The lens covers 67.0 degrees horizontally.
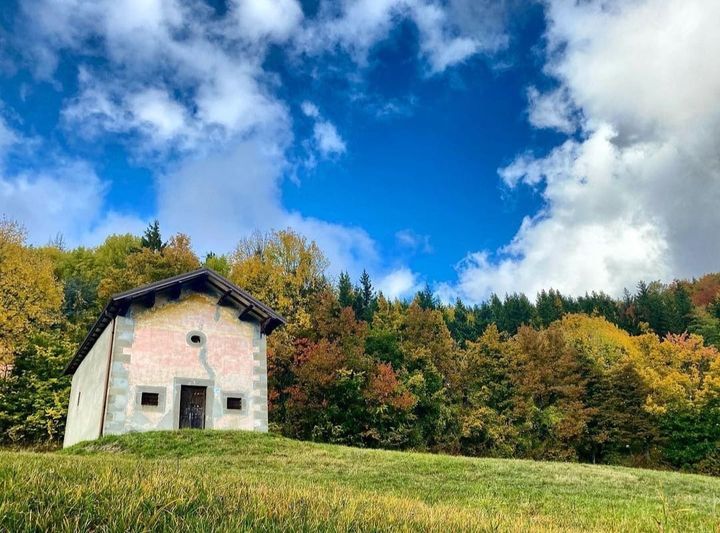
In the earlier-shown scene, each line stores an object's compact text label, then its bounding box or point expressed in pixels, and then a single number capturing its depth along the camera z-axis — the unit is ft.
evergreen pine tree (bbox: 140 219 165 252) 168.66
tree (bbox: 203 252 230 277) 181.10
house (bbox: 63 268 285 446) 73.20
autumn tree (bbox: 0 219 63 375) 112.57
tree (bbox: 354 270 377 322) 201.30
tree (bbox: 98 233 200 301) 132.57
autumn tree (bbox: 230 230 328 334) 135.85
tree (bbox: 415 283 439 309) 255.70
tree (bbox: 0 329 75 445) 109.91
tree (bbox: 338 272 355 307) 210.79
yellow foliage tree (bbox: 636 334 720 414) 140.26
